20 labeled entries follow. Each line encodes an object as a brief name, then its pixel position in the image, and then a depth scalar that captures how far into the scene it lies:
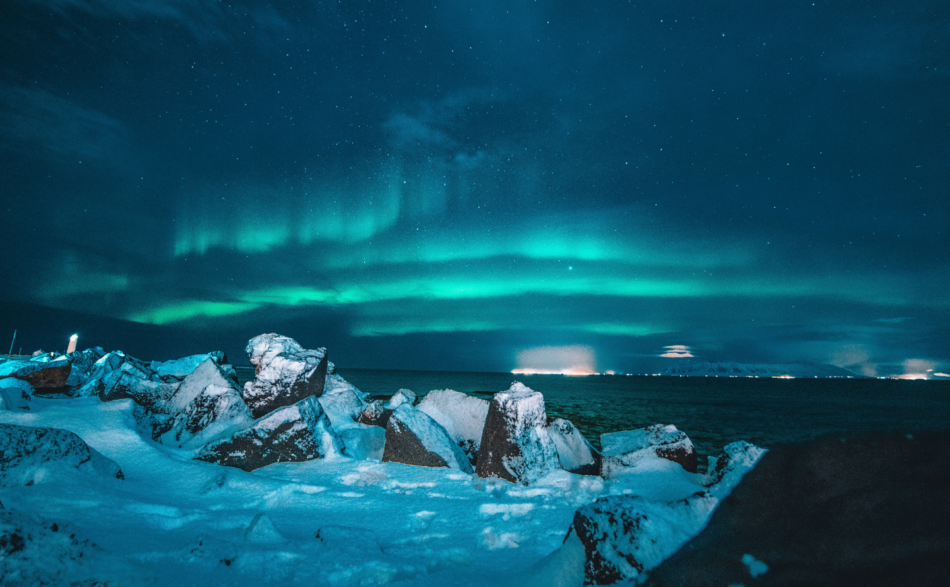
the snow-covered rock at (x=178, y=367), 13.30
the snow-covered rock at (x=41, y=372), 12.52
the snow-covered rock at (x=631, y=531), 2.18
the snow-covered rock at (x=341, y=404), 8.32
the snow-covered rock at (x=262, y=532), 3.04
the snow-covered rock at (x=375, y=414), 8.19
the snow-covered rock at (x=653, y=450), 5.42
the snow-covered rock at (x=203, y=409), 6.54
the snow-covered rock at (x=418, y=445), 5.84
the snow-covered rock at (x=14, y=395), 5.48
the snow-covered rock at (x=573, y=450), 5.77
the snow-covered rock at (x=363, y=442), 6.35
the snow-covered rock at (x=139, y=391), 7.54
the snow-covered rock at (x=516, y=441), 5.29
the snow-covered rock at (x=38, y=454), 3.41
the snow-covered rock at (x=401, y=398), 8.65
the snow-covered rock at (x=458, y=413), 7.42
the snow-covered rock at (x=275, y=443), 5.53
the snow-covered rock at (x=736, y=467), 2.61
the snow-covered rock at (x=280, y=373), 7.77
